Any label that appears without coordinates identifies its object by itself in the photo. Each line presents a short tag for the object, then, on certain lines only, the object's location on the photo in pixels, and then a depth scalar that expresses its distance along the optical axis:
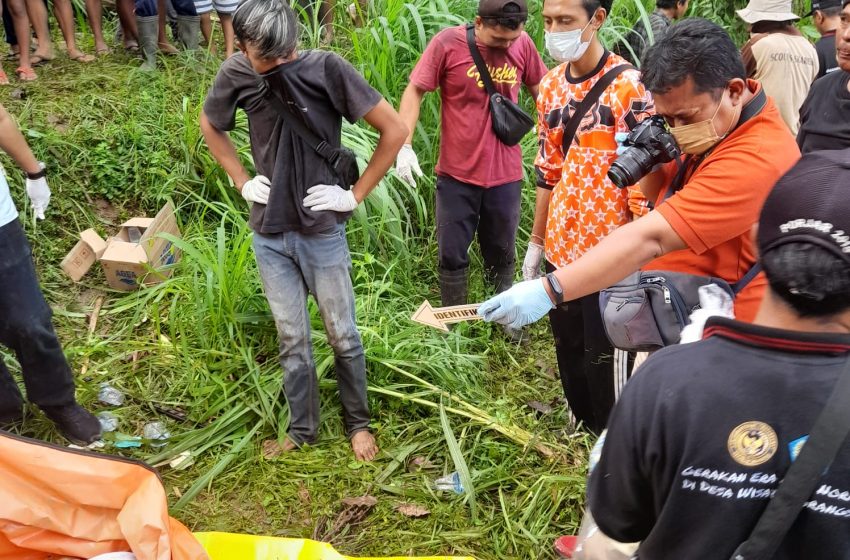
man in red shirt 3.32
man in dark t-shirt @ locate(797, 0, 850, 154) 2.91
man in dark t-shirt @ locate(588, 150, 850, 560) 0.96
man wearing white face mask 2.38
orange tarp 2.03
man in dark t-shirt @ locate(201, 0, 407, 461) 2.39
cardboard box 3.60
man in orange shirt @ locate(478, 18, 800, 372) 1.69
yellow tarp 2.23
